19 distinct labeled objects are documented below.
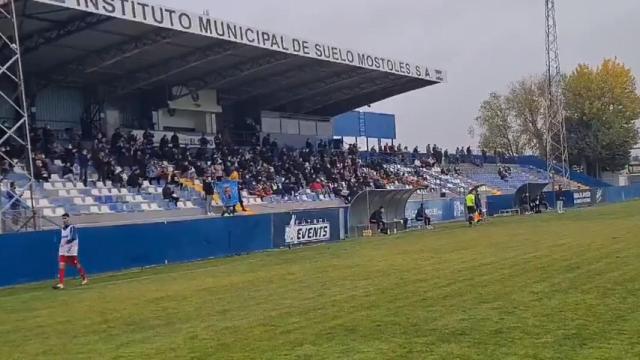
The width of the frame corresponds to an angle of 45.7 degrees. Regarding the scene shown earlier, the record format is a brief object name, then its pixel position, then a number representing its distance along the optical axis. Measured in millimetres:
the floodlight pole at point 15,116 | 21250
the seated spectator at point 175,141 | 39281
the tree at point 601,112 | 79125
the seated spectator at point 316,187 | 41844
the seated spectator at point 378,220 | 34406
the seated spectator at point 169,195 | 32250
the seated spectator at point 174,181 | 34406
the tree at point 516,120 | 88500
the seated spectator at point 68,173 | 30844
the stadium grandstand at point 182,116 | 29719
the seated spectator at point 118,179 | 32219
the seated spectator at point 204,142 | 41672
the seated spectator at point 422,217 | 38772
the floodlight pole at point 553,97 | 51219
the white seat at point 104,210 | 29022
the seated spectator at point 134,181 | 32406
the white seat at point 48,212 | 26775
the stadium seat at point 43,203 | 27234
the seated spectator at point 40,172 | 29047
